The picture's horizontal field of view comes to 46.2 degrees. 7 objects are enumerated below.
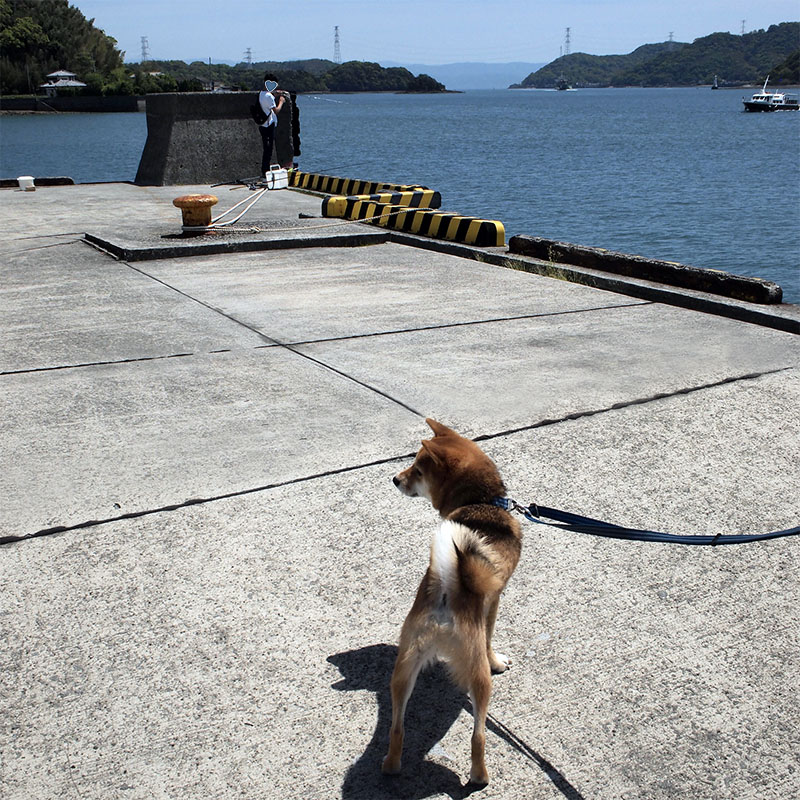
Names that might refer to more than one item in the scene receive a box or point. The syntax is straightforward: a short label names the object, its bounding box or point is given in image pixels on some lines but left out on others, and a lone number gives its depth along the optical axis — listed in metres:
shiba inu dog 2.47
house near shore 133.12
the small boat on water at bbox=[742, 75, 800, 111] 114.81
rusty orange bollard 11.61
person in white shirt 17.88
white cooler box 16.72
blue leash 2.99
